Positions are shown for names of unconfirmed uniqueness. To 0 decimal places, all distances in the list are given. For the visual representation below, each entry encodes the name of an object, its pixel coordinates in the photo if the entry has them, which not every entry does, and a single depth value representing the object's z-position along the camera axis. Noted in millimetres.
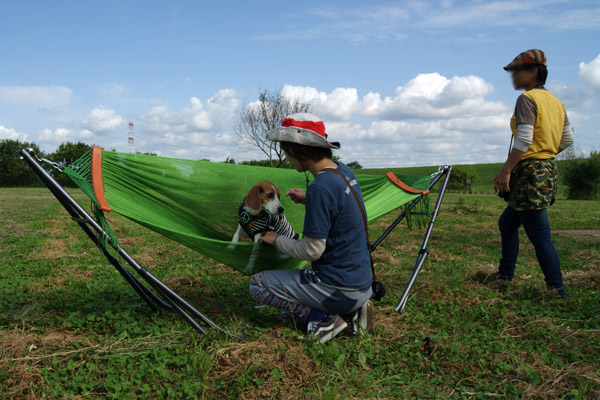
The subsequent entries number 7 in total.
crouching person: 2494
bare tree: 27748
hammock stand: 2453
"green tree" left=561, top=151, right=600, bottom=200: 28094
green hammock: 2648
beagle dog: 3385
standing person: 3408
